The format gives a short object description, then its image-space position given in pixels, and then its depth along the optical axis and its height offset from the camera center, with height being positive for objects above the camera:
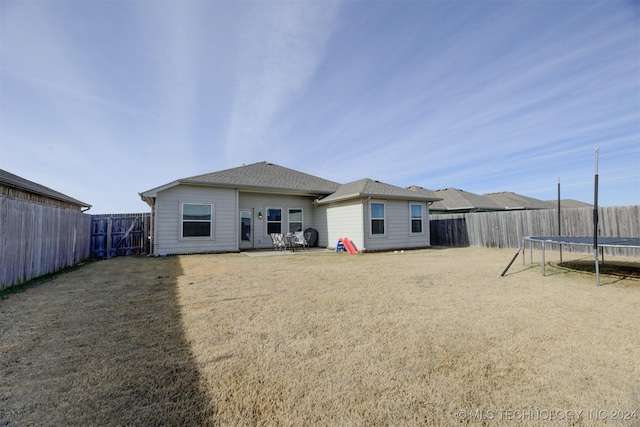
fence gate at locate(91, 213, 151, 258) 11.42 -0.14
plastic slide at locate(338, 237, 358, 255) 11.39 -0.79
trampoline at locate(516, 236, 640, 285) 5.42 -0.39
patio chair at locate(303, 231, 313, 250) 13.39 -0.43
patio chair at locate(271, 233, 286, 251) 11.81 -0.49
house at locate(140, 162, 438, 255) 10.82 +0.80
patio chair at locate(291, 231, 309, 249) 12.23 -0.51
